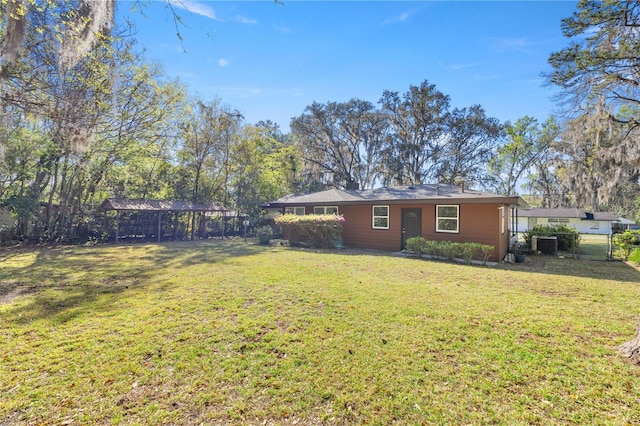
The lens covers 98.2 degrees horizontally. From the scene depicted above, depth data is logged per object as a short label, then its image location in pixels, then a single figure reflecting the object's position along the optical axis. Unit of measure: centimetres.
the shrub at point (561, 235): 1097
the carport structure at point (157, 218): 1345
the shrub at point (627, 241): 924
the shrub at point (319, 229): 1194
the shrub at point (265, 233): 1366
